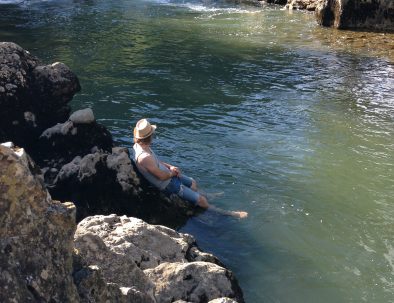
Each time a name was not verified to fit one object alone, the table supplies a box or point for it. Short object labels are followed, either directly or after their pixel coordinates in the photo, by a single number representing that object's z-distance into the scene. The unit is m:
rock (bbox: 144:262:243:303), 5.44
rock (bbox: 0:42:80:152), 9.96
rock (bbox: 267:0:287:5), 35.88
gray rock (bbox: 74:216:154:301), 4.57
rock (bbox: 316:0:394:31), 26.19
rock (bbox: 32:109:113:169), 9.60
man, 9.10
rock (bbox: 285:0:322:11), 32.91
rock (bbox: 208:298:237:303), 5.02
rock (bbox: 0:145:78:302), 3.30
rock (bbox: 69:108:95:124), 9.61
